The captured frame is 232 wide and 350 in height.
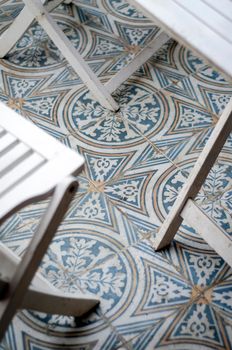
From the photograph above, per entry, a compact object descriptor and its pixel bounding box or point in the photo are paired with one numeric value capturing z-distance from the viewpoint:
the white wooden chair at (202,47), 1.51
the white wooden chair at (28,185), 1.45
